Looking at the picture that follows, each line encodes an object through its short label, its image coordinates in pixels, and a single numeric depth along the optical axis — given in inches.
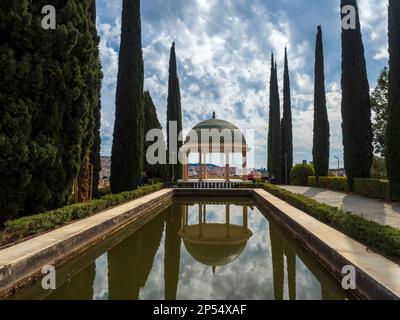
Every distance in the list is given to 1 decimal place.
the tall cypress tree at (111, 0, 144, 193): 567.8
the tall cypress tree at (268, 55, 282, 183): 980.6
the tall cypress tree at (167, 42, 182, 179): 968.3
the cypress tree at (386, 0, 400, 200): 428.8
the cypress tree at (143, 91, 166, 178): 885.8
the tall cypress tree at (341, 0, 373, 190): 589.6
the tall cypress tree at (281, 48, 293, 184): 994.7
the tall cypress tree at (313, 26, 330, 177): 828.6
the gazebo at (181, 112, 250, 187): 818.8
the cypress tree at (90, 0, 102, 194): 486.7
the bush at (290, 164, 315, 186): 887.1
